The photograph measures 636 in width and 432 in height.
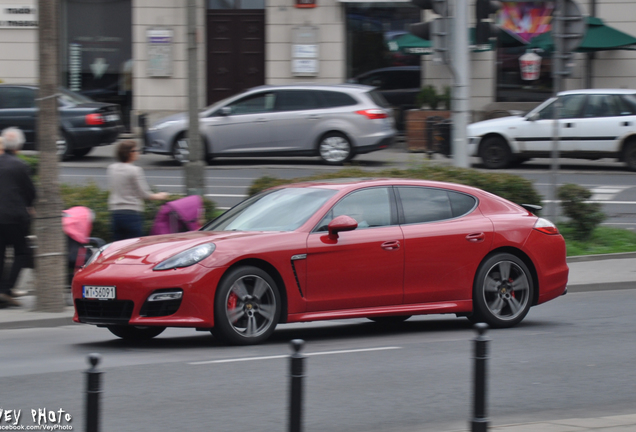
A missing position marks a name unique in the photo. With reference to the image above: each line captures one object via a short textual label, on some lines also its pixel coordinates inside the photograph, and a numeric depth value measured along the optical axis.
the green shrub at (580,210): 27.33
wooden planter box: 49.47
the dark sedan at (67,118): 42.97
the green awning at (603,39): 51.41
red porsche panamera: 14.67
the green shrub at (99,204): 22.19
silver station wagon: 42.75
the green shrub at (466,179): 25.53
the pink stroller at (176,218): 19.64
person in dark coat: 19.02
